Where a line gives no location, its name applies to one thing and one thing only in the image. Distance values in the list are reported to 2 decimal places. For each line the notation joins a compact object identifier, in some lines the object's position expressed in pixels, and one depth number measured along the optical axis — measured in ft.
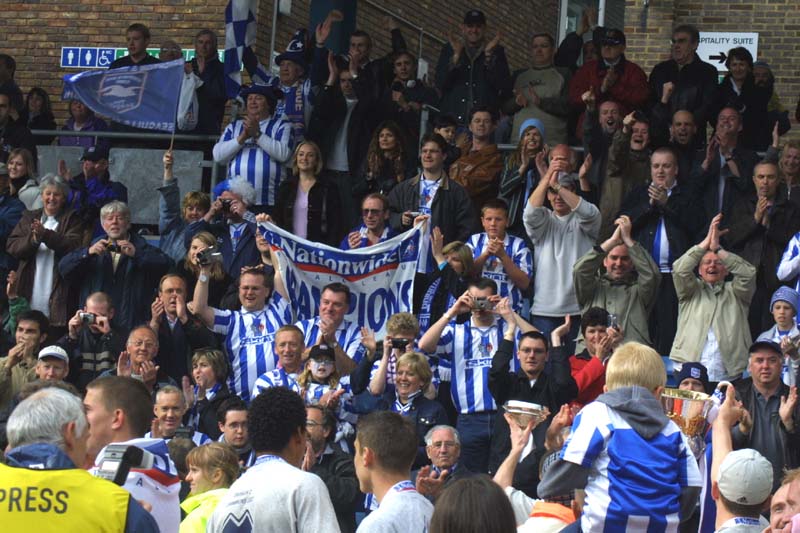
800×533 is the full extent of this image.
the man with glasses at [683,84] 48.42
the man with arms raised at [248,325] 39.88
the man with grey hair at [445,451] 31.55
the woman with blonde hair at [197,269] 42.63
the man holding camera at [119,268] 43.19
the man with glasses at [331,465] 32.68
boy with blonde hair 21.75
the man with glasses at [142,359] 37.96
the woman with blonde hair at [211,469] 25.94
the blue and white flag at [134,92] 49.32
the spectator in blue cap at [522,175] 45.27
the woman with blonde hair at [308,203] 45.80
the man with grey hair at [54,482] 16.90
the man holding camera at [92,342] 39.86
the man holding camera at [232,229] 44.80
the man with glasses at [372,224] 43.78
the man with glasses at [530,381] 35.63
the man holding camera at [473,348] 37.58
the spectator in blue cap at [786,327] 37.55
